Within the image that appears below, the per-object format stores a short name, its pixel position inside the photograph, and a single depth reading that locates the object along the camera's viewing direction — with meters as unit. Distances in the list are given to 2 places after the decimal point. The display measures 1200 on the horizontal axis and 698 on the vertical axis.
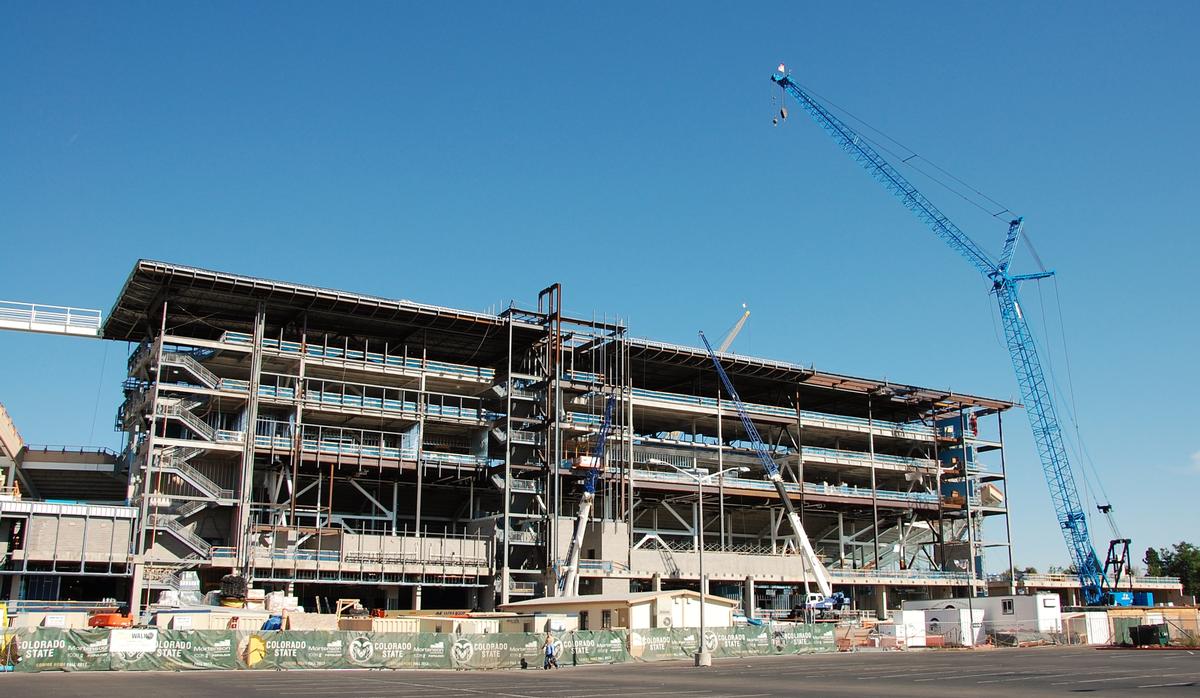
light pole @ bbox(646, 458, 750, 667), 95.12
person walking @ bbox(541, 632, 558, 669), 49.75
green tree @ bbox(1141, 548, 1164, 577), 175.88
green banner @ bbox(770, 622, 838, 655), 63.25
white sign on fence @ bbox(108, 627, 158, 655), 42.88
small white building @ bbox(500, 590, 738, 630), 64.81
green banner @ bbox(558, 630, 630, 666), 52.38
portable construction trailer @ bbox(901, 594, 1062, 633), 84.12
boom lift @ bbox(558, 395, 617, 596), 85.75
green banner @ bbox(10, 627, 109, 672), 41.12
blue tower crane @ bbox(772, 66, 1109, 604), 114.50
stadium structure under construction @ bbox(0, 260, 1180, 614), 78.69
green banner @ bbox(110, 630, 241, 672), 43.06
